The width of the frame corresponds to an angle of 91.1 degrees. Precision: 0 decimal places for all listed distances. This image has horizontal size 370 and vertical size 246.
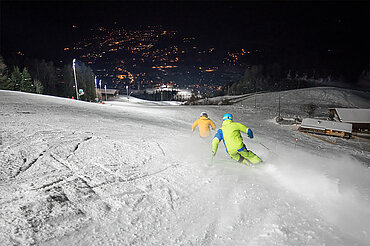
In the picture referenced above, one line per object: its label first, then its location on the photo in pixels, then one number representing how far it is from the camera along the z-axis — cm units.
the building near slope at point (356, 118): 2542
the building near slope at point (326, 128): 2223
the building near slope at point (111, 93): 8336
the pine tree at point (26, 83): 4367
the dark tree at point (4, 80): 4000
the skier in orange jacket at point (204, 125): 796
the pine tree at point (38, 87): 4816
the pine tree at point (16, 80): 4309
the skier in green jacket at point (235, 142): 572
